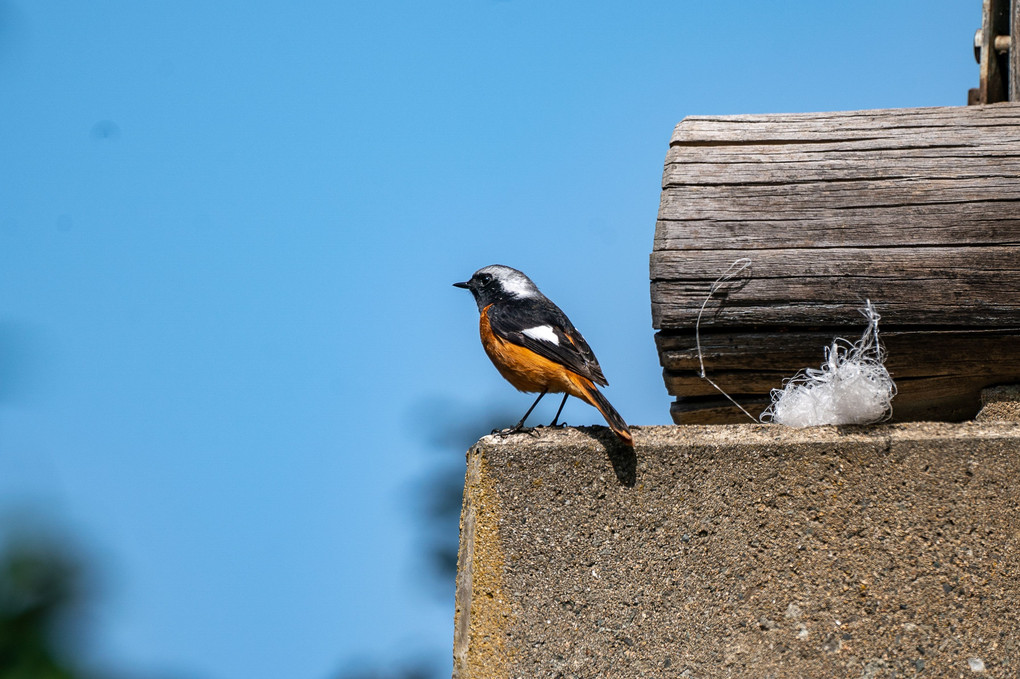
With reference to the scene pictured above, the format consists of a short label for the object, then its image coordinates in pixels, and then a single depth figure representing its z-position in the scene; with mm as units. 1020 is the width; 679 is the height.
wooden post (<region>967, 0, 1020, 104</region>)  8398
